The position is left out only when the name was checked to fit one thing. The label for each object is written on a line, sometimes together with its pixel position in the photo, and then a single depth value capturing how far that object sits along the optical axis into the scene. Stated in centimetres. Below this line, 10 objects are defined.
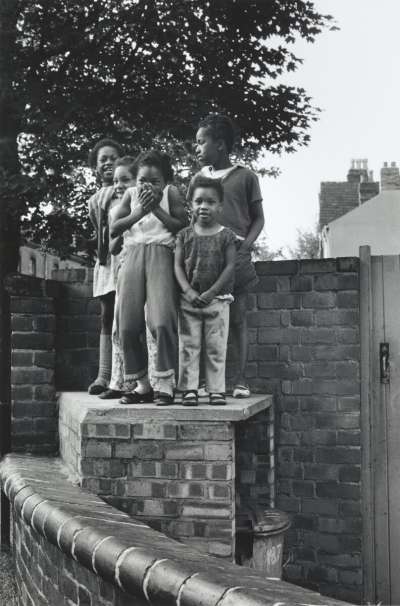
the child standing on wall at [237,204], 477
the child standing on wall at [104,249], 507
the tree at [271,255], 3481
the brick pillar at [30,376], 554
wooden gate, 534
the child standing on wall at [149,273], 421
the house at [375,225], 2288
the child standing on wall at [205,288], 420
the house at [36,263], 3138
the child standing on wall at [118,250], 469
